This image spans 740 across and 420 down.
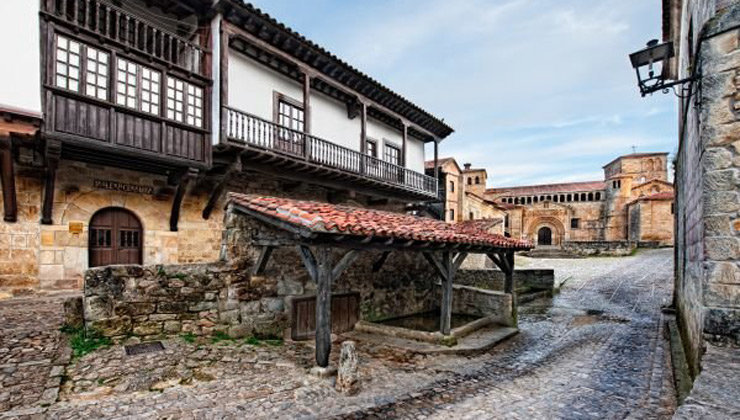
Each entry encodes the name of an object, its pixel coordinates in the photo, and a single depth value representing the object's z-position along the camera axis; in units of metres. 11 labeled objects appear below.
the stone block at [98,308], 5.73
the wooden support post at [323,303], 5.62
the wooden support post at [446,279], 7.45
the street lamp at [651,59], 4.79
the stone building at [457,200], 25.48
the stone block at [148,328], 6.09
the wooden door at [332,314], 7.51
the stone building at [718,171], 3.32
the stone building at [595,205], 35.69
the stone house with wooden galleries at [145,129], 7.25
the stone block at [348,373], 5.01
